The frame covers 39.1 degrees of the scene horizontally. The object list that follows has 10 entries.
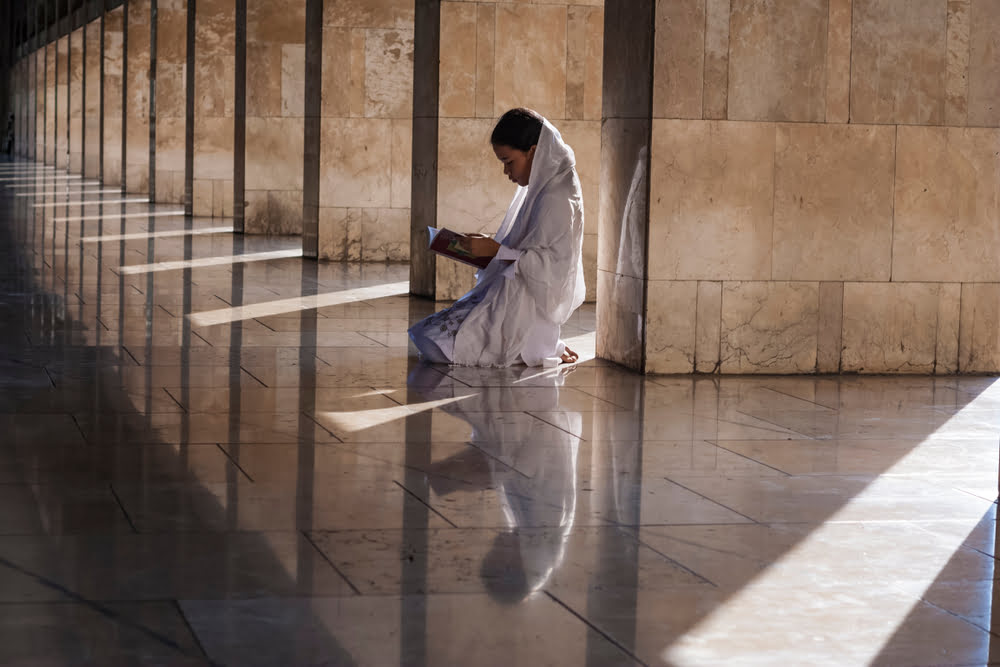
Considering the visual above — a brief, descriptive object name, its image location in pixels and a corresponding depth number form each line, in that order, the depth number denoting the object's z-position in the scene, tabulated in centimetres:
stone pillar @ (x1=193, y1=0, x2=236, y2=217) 2527
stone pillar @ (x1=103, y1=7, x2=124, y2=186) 3909
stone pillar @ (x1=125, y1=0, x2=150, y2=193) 3522
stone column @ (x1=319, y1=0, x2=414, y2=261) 1723
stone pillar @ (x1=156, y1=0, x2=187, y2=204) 2994
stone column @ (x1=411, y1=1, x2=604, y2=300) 1319
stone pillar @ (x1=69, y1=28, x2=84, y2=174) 4841
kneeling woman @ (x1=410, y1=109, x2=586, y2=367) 930
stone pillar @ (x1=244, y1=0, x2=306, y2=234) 2139
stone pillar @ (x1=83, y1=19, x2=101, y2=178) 4425
